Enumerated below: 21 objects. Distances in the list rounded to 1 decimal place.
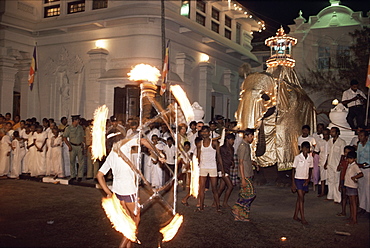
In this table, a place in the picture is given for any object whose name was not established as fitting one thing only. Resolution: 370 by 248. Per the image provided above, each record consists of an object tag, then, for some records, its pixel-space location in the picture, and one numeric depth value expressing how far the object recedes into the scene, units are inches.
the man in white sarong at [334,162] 349.4
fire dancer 199.0
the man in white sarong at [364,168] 299.6
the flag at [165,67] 535.1
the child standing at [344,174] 296.4
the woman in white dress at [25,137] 491.2
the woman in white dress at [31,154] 479.0
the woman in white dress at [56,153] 460.1
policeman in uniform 445.1
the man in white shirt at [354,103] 404.8
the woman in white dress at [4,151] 472.4
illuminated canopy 466.9
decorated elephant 410.0
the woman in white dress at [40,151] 475.5
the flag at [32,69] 598.5
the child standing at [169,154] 417.7
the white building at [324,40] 933.2
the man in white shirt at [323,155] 379.6
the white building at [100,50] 643.5
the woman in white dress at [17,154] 478.9
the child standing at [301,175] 278.5
